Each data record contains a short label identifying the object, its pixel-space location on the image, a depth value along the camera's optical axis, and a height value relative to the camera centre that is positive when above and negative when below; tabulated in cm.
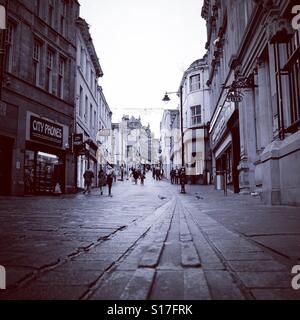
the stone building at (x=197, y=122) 3788 +772
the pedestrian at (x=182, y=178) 1995 +73
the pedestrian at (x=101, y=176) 2161 +95
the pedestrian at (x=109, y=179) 1918 +67
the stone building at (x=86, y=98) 2441 +775
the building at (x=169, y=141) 5737 +994
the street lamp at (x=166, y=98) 2425 +652
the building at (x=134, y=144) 7150 +1540
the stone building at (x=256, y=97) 793 +382
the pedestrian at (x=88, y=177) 2010 +79
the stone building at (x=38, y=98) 1648 +496
